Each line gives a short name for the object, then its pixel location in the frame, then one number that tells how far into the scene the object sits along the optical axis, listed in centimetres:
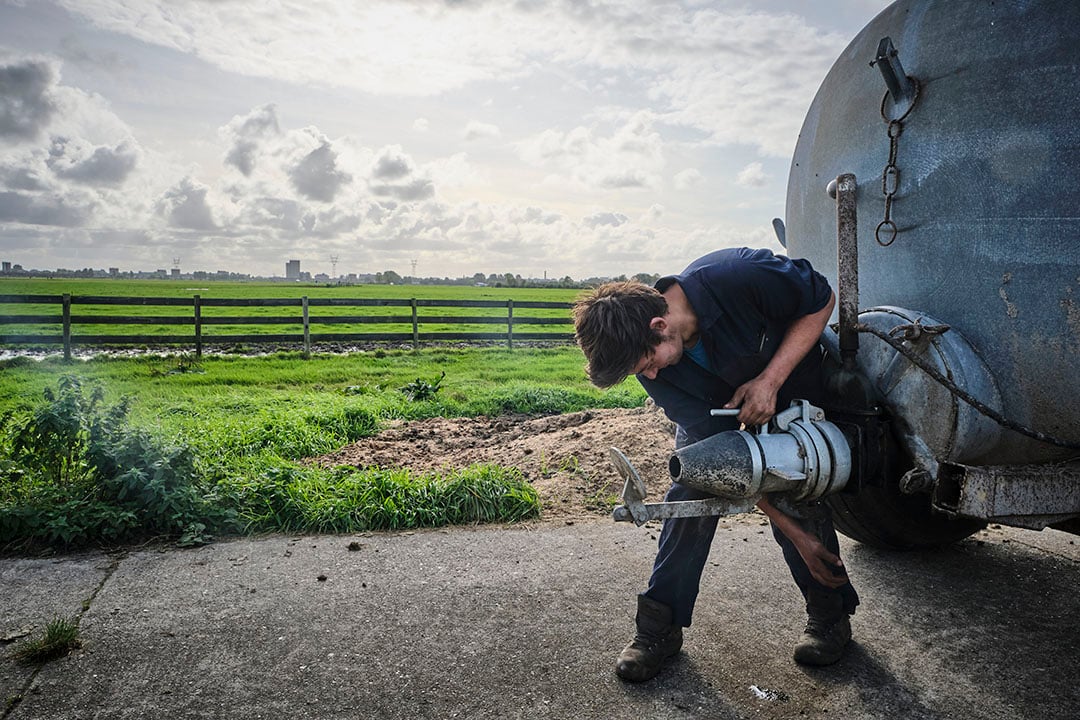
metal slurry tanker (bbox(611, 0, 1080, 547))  225
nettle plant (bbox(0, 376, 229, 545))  381
